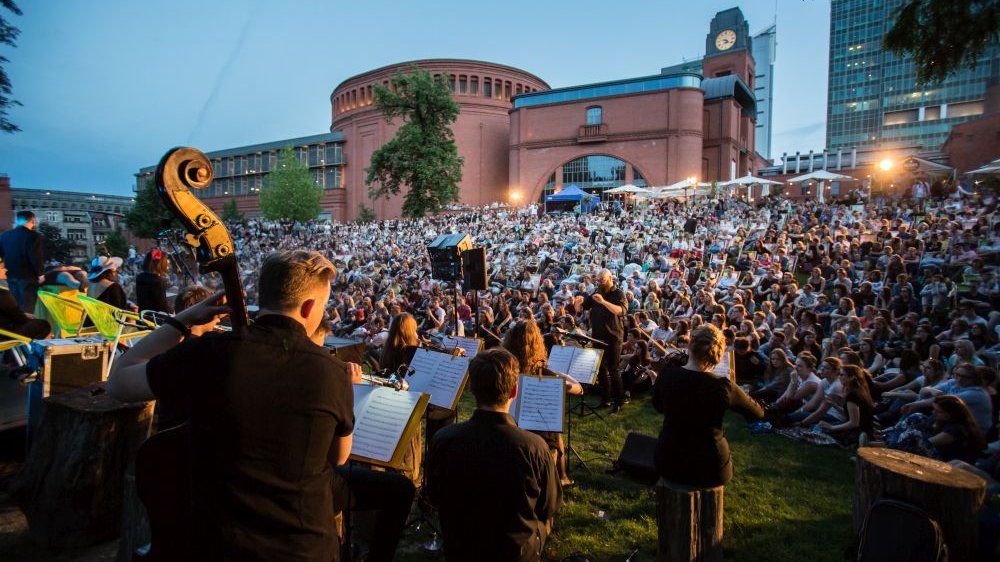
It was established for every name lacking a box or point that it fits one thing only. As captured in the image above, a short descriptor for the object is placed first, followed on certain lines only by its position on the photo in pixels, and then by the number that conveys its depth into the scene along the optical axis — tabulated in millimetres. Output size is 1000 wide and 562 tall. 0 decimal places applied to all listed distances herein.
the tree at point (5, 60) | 12992
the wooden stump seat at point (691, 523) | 3324
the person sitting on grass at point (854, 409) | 6121
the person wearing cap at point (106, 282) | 6492
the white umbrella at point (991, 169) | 17062
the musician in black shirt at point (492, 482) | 2281
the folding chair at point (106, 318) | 4961
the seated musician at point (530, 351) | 4211
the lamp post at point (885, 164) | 28691
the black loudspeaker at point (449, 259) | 8594
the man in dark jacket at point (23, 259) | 6580
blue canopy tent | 31691
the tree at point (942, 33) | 4969
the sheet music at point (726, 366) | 5129
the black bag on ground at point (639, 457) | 4305
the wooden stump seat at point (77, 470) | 3410
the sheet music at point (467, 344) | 5285
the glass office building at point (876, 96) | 77500
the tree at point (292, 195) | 46094
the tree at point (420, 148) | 37031
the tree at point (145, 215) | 50044
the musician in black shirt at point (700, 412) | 3281
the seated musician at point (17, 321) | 5199
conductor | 7164
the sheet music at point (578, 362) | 5543
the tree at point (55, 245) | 45469
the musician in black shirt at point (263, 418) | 1630
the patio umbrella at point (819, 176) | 24344
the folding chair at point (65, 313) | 5449
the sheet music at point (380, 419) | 2836
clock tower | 47469
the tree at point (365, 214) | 46706
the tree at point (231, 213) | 58812
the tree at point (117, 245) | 55538
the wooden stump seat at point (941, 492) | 3043
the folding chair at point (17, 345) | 5113
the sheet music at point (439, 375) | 3988
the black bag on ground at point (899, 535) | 2727
